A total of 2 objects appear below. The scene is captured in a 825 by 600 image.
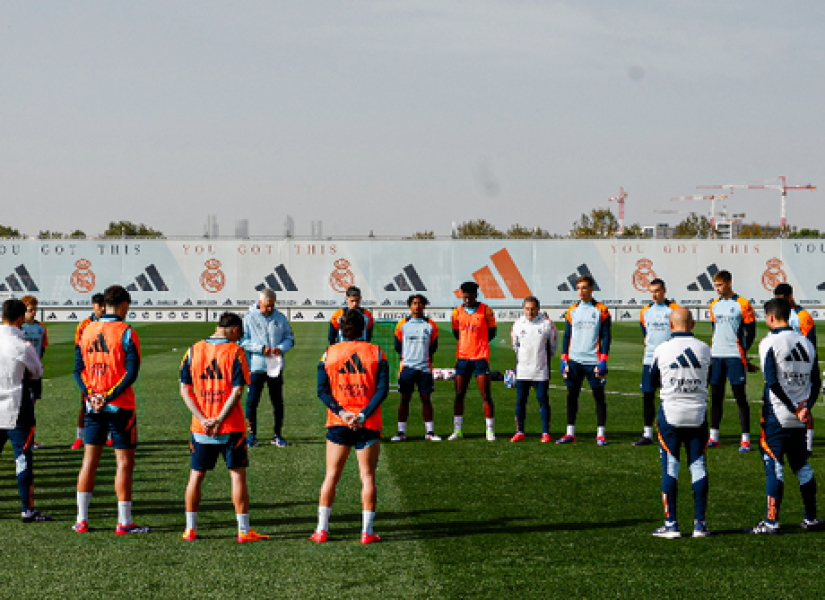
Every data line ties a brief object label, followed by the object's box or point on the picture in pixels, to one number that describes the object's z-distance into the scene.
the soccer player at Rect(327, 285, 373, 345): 11.46
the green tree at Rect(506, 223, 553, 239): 82.24
